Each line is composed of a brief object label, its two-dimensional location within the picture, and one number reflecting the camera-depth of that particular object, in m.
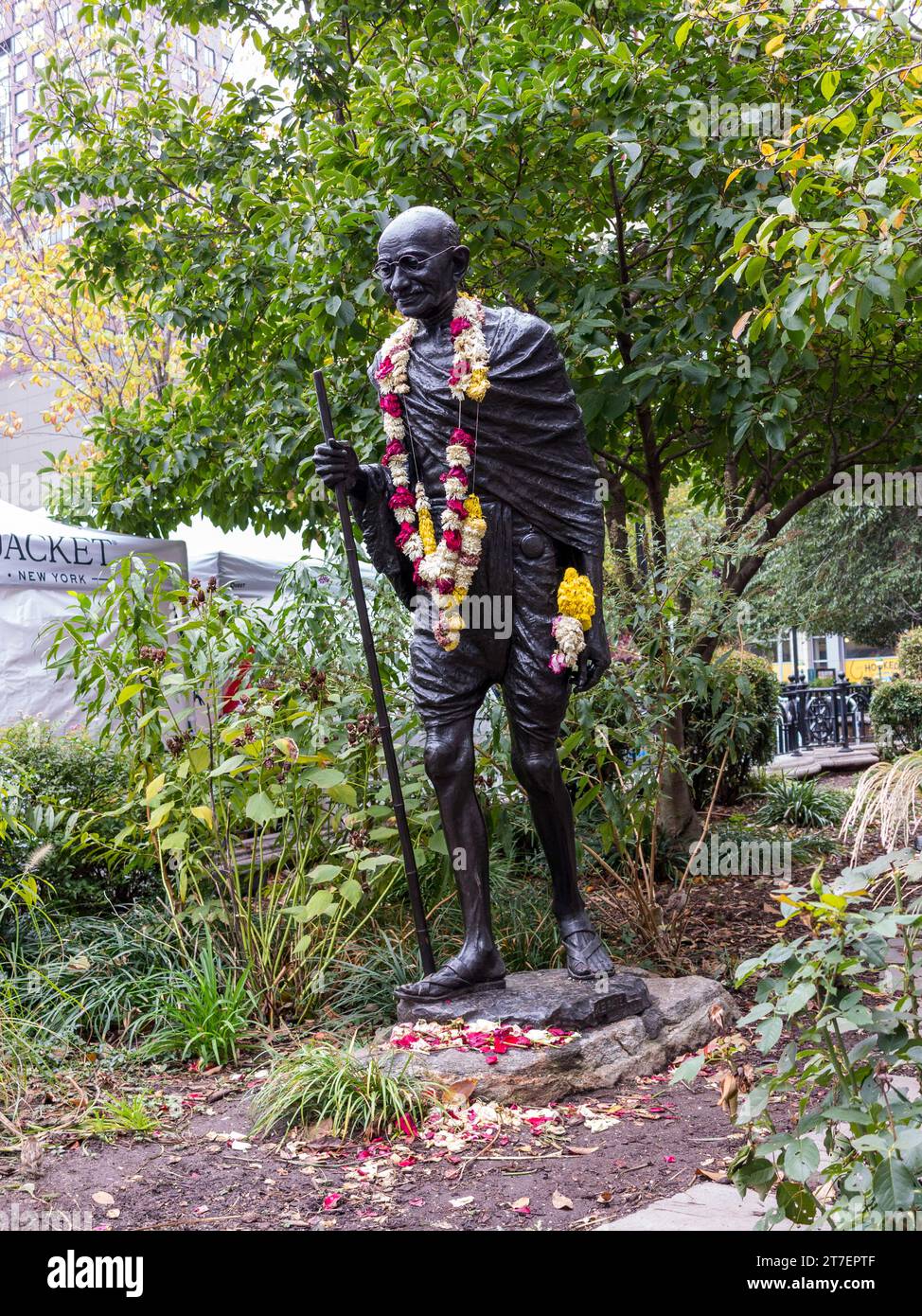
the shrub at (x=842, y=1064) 2.12
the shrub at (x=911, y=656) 15.85
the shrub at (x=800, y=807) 10.27
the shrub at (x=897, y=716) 14.92
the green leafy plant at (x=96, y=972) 4.66
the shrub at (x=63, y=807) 5.50
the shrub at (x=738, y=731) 6.96
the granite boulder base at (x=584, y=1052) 3.93
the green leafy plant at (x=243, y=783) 4.86
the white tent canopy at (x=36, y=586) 8.42
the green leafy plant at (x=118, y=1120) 3.79
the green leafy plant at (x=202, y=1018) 4.45
